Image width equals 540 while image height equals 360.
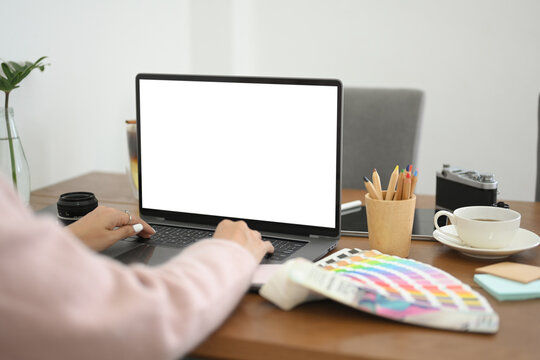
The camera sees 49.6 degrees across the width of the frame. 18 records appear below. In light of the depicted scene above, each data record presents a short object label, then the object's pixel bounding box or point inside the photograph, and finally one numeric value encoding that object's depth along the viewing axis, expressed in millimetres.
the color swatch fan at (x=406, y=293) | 757
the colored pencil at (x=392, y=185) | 1036
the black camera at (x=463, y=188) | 1194
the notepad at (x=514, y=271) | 896
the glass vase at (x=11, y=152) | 1381
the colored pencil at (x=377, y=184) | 1052
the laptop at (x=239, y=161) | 1066
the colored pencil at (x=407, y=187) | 1029
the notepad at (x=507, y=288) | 850
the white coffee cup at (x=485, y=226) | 1014
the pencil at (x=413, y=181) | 1043
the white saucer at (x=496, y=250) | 1016
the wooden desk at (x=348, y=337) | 703
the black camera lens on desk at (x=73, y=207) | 1217
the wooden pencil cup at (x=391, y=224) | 1028
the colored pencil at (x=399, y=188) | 1035
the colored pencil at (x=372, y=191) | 1039
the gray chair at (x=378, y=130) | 1810
